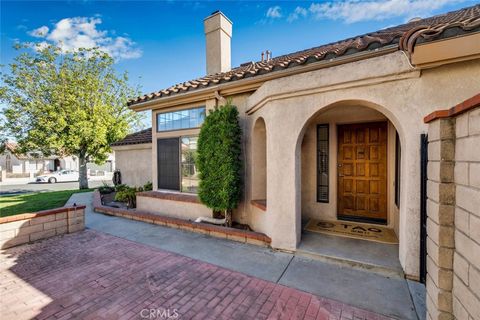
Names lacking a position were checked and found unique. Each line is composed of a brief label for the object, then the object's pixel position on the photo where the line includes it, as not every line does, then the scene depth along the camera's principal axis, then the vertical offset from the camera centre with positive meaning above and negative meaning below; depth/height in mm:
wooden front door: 6059 -378
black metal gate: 3498 -779
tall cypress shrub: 5871 -44
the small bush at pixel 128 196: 9484 -1789
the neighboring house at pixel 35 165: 35875 -1050
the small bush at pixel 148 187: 10273 -1377
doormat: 5137 -1950
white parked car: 27605 -2362
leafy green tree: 14945 +4218
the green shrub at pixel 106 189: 12571 -1857
